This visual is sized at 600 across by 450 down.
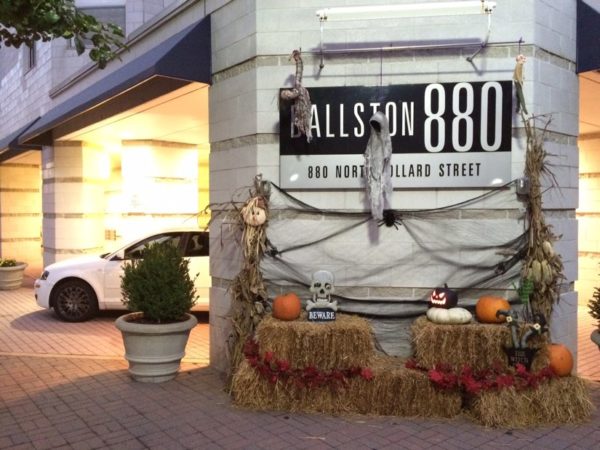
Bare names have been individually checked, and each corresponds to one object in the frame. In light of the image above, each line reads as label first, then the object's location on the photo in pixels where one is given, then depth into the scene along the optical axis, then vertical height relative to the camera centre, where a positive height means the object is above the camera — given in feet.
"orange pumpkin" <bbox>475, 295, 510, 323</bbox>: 17.51 -2.75
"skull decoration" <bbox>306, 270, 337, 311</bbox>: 18.66 -2.30
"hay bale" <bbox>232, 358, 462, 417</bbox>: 17.25 -5.51
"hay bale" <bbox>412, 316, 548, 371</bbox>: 17.01 -3.82
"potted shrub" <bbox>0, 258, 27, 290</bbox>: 44.52 -4.41
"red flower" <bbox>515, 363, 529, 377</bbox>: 16.60 -4.45
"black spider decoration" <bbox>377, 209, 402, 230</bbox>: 19.31 +0.08
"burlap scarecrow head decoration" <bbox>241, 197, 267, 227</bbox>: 19.34 +0.24
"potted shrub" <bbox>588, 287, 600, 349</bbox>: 18.42 -3.07
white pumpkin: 17.46 -2.98
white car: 31.71 -3.42
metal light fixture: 17.97 +6.90
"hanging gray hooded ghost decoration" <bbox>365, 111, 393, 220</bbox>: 18.76 +1.88
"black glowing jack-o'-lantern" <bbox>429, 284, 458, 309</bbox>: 17.88 -2.50
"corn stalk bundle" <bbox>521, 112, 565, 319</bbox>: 18.02 -0.84
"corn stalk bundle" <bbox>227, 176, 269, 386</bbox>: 19.43 -2.30
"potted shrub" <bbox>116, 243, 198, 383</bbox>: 20.34 -3.54
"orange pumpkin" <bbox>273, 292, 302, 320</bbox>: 18.26 -2.87
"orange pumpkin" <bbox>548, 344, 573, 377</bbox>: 16.93 -4.24
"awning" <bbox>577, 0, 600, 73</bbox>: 20.33 +6.75
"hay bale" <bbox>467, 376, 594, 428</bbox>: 16.42 -5.48
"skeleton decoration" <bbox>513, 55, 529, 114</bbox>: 17.94 +4.60
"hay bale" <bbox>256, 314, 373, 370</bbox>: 17.56 -3.92
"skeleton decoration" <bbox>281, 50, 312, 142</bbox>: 19.30 +4.19
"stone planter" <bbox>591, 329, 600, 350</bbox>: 18.33 -3.80
